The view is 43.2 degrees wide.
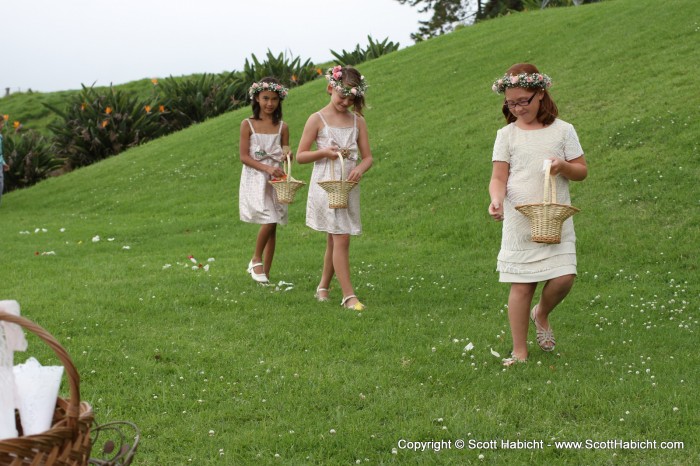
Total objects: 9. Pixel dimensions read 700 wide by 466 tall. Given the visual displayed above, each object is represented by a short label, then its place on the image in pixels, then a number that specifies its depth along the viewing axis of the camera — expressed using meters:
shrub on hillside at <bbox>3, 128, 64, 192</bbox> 24.17
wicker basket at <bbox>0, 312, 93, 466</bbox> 2.84
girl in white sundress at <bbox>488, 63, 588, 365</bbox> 6.12
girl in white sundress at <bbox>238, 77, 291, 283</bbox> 9.49
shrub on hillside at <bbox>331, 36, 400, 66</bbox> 30.86
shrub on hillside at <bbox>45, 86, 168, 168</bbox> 26.00
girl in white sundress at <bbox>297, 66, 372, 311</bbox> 8.32
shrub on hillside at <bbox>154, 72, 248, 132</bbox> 28.41
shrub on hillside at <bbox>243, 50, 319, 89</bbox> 29.14
